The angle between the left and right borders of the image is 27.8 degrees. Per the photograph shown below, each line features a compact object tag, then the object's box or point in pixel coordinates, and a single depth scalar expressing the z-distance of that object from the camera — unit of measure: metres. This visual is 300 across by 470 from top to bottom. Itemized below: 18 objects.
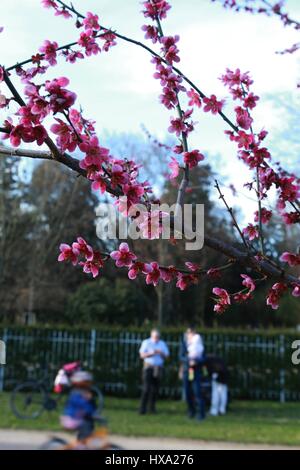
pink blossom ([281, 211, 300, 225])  3.07
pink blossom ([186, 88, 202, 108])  3.22
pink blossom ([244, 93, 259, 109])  3.37
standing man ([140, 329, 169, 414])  11.29
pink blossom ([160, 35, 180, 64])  3.17
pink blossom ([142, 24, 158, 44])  3.35
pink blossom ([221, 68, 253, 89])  3.50
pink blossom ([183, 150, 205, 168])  2.75
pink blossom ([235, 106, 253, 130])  3.08
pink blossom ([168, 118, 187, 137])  2.97
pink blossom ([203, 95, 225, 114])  3.21
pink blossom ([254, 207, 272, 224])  3.18
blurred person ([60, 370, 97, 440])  4.43
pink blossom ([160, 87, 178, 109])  3.06
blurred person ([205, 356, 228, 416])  11.66
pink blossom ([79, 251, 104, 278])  2.55
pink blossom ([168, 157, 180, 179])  2.86
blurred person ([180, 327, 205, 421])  10.51
